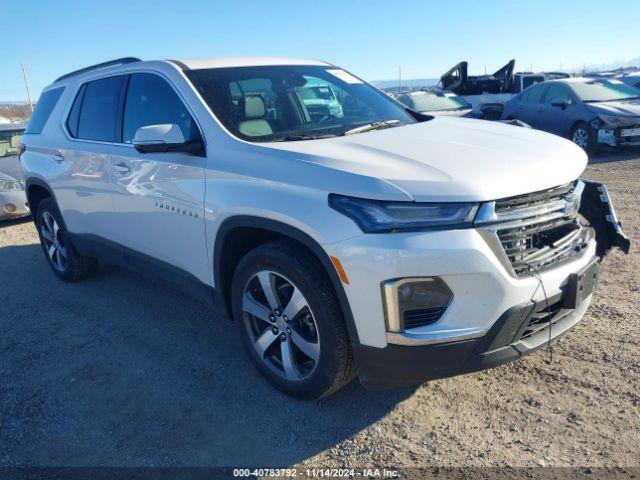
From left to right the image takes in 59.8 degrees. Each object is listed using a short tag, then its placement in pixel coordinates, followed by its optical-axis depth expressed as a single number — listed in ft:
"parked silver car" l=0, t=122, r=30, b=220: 25.26
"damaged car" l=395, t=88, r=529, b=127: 43.52
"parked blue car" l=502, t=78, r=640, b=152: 34.19
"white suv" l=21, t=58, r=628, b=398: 7.78
